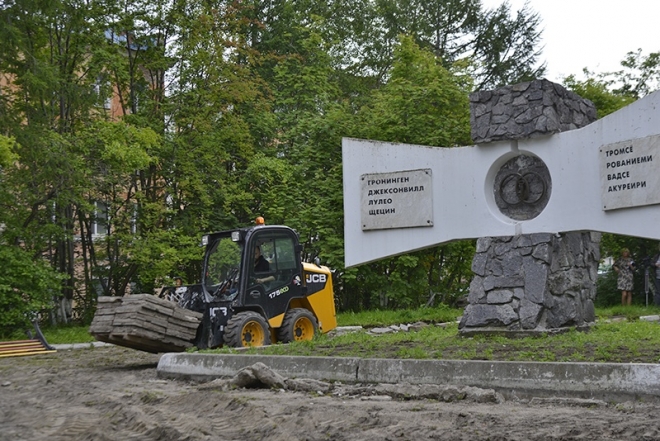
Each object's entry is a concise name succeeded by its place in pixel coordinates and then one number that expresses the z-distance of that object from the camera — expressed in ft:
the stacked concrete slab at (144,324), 40.75
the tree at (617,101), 79.51
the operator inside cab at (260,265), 46.60
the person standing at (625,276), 74.11
